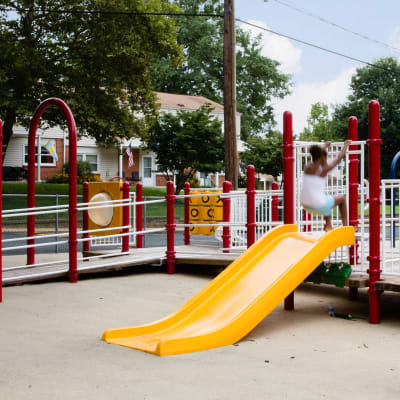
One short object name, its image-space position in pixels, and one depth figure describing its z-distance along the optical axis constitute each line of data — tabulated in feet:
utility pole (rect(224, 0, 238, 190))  53.31
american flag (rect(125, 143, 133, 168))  105.70
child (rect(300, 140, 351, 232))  22.75
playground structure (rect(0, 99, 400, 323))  22.27
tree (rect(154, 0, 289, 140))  178.50
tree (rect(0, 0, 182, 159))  79.71
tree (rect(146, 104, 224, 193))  105.09
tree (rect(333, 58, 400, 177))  149.89
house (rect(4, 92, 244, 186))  129.08
